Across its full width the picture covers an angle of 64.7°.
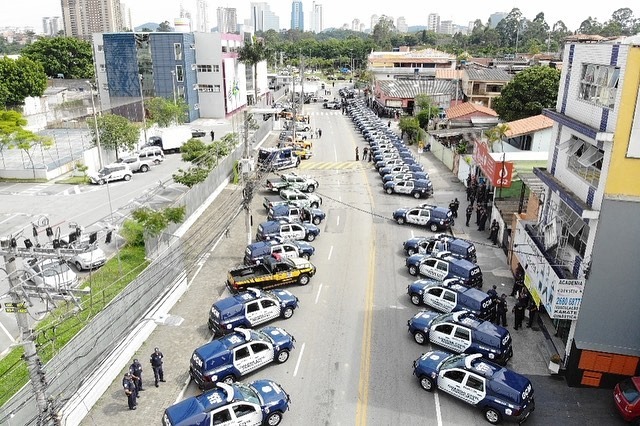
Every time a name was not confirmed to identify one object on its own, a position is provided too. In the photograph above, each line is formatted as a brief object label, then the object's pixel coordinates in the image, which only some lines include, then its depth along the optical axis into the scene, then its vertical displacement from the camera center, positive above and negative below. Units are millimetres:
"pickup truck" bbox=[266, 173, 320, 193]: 37656 -9043
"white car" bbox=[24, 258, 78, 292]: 22186 -9541
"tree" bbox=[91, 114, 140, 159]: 44469 -6480
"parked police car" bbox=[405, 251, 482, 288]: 23172 -9361
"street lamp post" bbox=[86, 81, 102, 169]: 42000 -6626
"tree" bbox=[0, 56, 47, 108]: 67788 -3322
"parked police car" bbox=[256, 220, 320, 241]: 28391 -9349
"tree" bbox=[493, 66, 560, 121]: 53688 -3217
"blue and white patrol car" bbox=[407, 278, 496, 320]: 20438 -9448
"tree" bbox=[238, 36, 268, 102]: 81562 +928
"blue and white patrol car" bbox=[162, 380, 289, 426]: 13958 -9557
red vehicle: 15198 -9846
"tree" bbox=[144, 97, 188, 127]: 58344 -6070
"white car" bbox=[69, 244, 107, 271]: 25188 -9798
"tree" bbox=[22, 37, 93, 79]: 97688 +84
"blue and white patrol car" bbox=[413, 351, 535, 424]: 15172 -9643
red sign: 29297 -6262
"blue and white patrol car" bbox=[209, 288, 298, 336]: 19422 -9569
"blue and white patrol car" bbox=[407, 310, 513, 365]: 17875 -9544
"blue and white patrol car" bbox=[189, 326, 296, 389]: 16438 -9623
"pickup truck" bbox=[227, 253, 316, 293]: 22719 -9537
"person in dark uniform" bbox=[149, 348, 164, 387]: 16594 -9697
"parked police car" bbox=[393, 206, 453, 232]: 30922 -9312
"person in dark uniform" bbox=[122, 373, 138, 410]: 15438 -9759
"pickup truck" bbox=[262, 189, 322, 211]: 33691 -9223
